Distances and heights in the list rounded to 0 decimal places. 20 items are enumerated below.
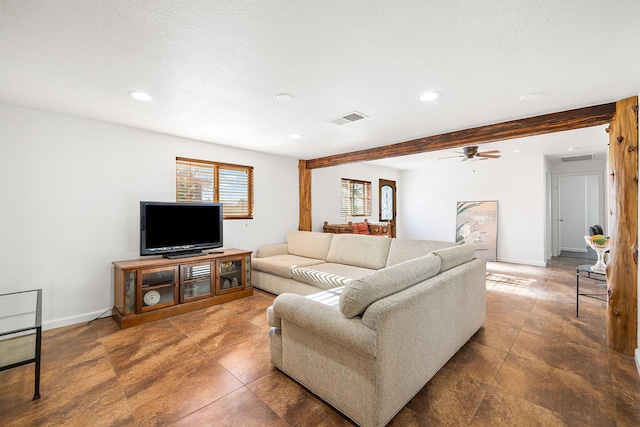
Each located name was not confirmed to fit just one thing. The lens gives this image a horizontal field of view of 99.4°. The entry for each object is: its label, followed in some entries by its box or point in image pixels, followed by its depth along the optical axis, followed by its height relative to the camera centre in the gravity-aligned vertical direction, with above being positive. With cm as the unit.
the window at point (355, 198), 679 +47
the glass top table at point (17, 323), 238 -115
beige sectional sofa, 155 -79
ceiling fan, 476 +113
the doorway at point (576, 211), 702 +13
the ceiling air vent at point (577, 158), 604 +136
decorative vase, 292 -35
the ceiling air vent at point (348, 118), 309 +116
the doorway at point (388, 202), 793 +41
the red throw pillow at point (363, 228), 644 -29
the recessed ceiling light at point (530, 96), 254 +114
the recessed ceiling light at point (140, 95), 251 +114
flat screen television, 342 -17
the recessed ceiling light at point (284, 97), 255 +114
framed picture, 668 -25
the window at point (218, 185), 412 +51
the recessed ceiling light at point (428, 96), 254 +115
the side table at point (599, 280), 305 -111
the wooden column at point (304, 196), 568 +42
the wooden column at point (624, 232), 247 -15
